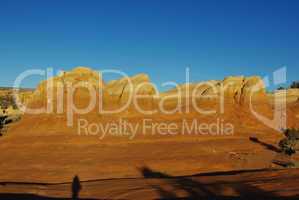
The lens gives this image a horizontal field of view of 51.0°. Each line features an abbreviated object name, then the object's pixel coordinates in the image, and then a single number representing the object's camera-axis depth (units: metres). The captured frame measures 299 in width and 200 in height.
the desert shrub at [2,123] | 27.62
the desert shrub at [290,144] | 18.86
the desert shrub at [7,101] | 53.38
